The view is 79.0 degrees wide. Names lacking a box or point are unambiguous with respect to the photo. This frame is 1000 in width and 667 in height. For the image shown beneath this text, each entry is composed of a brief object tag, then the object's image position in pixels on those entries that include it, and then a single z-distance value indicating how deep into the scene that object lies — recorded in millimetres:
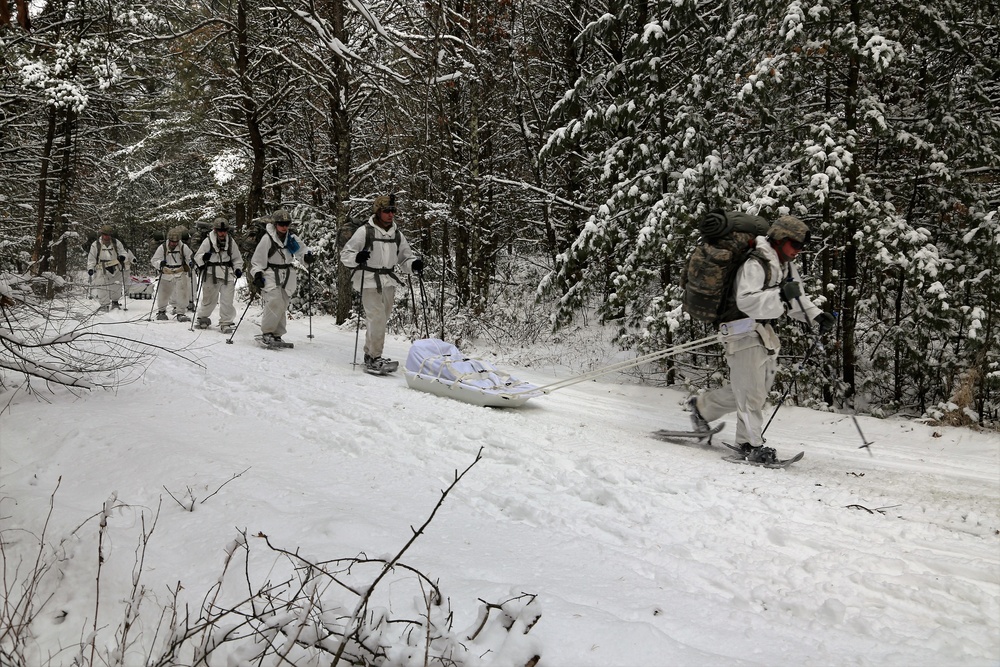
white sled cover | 7133
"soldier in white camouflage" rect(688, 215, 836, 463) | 5504
